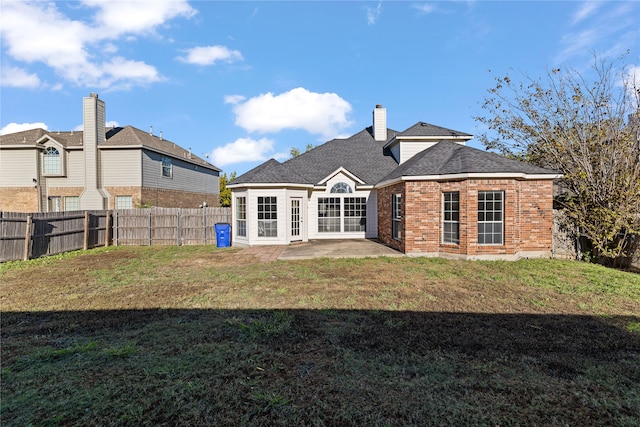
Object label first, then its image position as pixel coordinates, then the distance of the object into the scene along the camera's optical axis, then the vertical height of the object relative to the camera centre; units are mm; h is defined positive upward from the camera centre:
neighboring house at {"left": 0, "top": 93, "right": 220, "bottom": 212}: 19875 +2892
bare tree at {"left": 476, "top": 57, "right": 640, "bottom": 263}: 10039 +1298
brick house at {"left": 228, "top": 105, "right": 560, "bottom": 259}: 10828 +420
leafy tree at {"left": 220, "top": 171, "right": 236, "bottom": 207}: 39394 +1620
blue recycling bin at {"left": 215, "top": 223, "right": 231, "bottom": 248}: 14750 -1317
